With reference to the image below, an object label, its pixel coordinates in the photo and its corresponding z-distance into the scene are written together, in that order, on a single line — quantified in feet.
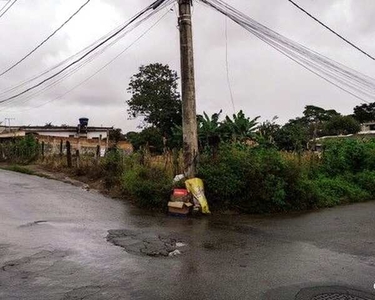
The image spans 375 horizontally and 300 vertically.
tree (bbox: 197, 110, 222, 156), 60.37
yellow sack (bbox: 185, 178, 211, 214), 34.32
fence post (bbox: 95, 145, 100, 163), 56.78
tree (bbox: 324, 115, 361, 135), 174.19
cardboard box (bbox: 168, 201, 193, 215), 33.72
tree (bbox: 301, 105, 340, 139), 214.48
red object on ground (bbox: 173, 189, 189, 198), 34.38
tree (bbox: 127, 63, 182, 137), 135.95
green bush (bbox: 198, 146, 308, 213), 35.42
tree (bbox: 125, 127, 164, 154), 107.55
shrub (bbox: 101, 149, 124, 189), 47.21
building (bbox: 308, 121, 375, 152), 188.14
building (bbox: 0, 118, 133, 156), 110.63
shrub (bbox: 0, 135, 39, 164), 83.97
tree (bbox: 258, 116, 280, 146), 71.61
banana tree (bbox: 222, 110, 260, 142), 61.05
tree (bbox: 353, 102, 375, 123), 212.23
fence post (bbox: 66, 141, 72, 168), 65.77
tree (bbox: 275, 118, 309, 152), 78.38
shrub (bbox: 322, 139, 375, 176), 53.98
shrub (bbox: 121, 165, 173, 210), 36.09
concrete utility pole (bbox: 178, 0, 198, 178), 36.24
